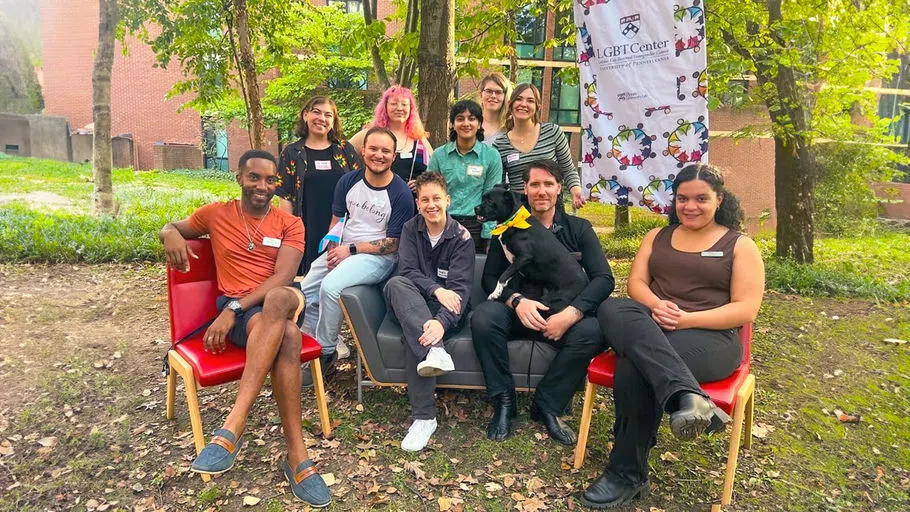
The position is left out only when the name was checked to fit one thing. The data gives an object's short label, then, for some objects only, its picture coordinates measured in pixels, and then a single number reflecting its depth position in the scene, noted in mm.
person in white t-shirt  3600
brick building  22703
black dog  3293
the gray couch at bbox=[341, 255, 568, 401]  3279
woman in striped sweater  3941
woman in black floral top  4113
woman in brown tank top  2619
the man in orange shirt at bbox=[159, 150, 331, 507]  2746
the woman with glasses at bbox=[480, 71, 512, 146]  4133
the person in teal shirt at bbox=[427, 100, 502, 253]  3896
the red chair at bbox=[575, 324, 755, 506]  2684
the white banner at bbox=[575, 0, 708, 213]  3861
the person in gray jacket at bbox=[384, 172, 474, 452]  3146
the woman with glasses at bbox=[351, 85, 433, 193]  4172
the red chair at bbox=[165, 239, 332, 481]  2900
